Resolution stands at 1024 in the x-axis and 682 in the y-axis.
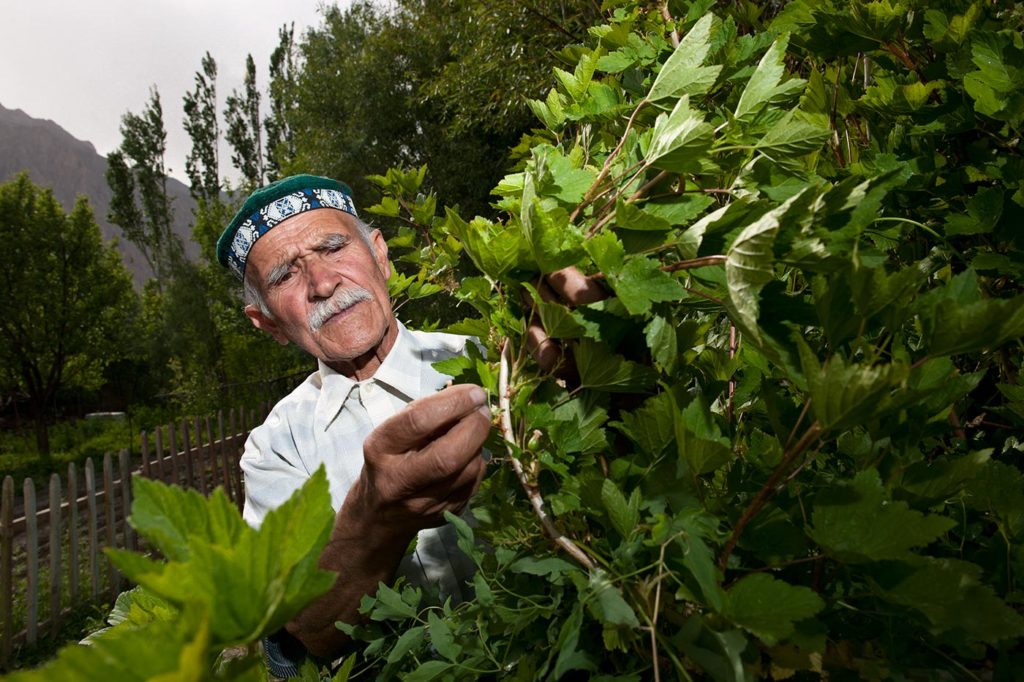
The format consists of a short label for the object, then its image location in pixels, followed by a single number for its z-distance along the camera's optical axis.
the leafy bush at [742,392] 0.42
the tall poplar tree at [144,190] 34.91
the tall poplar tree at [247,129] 33.94
